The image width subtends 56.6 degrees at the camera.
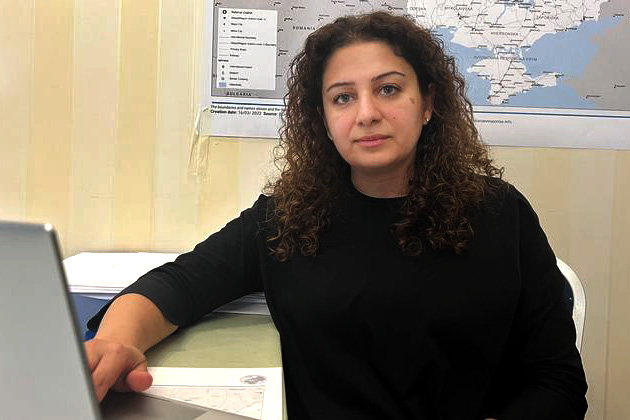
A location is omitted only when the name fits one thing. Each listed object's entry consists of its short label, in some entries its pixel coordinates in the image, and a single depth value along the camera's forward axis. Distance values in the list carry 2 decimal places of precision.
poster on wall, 1.64
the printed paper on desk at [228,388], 0.75
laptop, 0.33
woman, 1.10
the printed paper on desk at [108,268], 1.36
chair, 1.24
